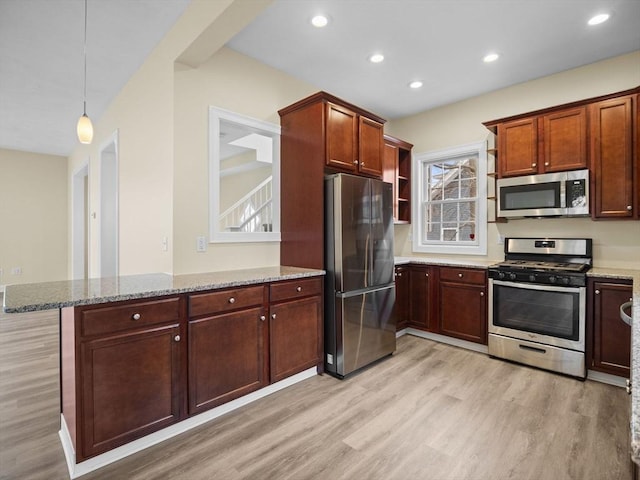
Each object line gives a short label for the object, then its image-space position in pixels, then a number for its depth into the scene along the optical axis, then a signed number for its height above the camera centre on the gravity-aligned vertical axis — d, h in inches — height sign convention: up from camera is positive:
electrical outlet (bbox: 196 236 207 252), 108.7 -1.9
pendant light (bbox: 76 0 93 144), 95.3 +31.7
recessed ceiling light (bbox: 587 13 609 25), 100.7 +67.2
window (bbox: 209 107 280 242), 112.9 +40.7
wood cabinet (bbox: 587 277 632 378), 106.7 -30.2
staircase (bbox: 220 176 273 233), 212.4 +17.5
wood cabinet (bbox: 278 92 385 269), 115.4 +29.6
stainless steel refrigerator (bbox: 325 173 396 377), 112.4 -12.3
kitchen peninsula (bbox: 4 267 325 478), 68.6 -27.3
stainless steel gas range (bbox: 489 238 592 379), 114.1 -25.4
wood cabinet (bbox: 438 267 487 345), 137.6 -28.5
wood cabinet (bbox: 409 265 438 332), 152.0 -28.1
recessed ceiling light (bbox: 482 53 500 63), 123.5 +67.7
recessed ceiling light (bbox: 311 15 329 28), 100.7 +66.9
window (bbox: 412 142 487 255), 160.1 +19.0
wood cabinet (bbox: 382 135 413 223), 169.2 +34.5
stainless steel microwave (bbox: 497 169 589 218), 124.3 +16.6
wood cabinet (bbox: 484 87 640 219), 114.7 +34.5
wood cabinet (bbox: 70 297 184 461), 68.1 -29.9
